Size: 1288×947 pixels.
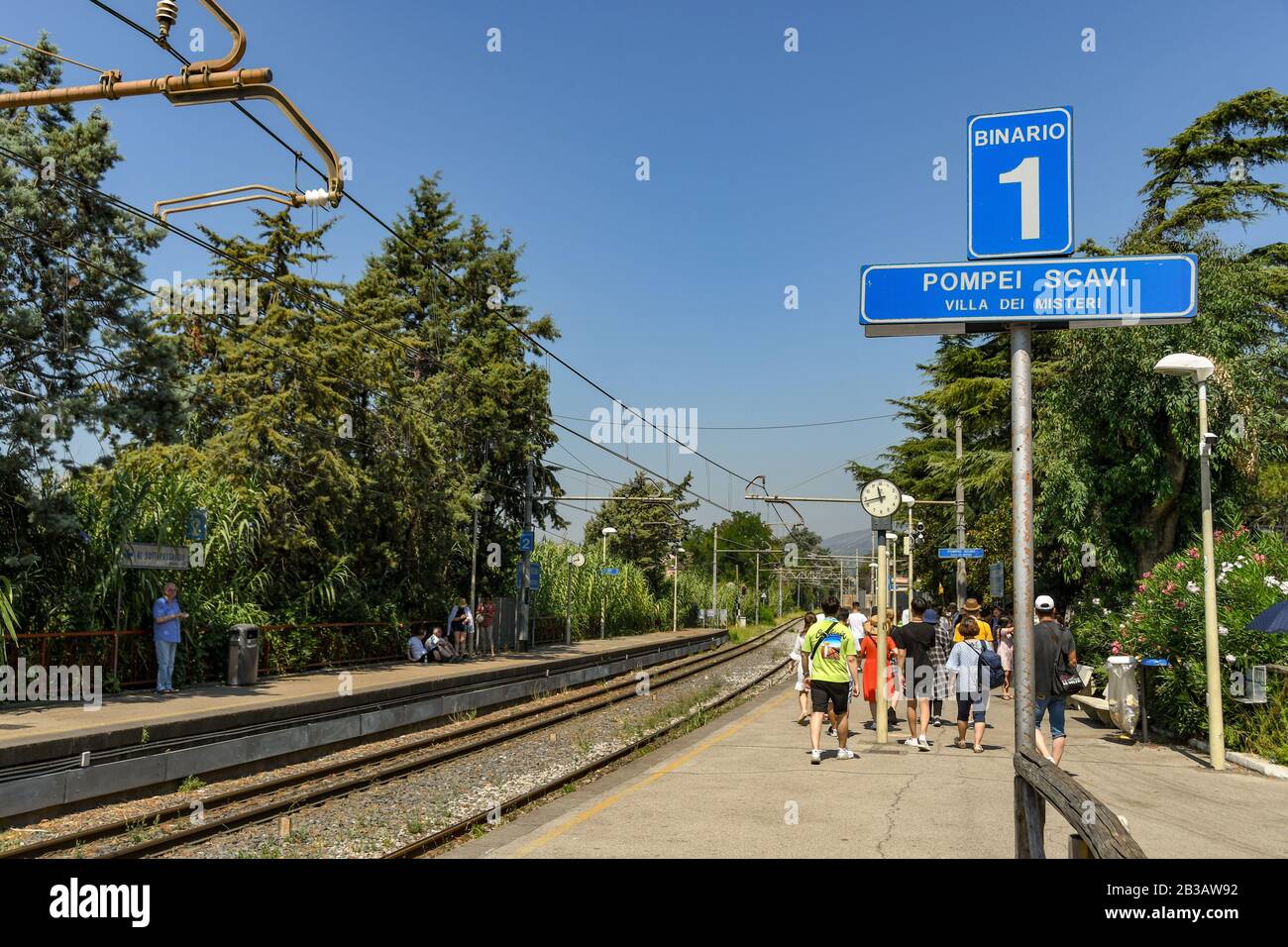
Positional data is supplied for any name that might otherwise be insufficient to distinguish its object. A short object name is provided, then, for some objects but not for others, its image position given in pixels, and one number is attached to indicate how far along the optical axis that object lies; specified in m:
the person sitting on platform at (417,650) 27.73
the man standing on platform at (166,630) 17.33
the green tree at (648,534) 64.75
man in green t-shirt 11.98
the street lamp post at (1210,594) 11.66
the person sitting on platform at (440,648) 28.24
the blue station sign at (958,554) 26.60
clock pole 13.11
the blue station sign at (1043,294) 4.67
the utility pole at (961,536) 31.81
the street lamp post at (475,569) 31.16
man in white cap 10.54
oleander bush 12.38
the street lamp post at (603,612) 45.94
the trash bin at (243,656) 19.08
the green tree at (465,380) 30.39
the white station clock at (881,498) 14.40
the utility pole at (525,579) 34.12
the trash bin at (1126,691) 13.82
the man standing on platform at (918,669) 13.41
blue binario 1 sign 4.75
